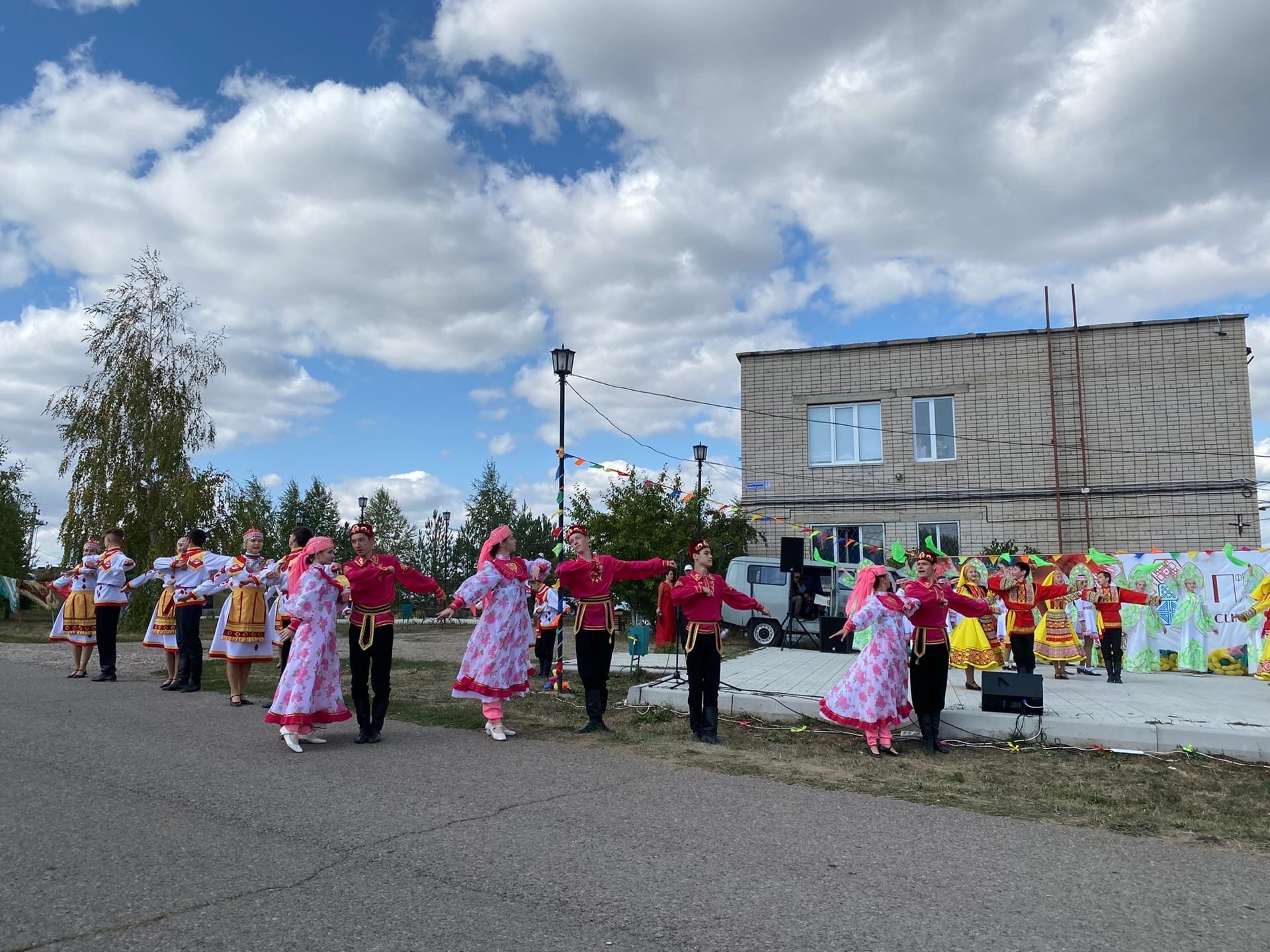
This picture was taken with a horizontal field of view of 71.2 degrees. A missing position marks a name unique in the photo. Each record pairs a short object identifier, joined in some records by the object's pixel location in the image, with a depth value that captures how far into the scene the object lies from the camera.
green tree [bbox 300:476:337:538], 54.19
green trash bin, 12.80
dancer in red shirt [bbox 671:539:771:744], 8.52
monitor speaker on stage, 8.55
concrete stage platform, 7.96
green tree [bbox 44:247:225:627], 24.00
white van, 21.38
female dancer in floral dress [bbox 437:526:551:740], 8.45
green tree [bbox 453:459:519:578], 55.97
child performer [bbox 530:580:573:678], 13.77
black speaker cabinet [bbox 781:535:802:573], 18.41
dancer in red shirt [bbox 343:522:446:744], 8.05
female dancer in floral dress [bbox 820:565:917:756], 8.05
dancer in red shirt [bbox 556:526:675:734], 8.94
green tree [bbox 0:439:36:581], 33.56
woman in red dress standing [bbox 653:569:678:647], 9.69
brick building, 20.05
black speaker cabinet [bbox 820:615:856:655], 19.53
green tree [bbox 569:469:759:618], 23.91
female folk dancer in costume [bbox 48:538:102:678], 12.51
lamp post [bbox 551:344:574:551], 13.69
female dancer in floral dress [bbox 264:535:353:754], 7.60
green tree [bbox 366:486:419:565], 55.97
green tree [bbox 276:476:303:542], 53.45
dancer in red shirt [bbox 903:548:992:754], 8.09
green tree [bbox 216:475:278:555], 25.25
